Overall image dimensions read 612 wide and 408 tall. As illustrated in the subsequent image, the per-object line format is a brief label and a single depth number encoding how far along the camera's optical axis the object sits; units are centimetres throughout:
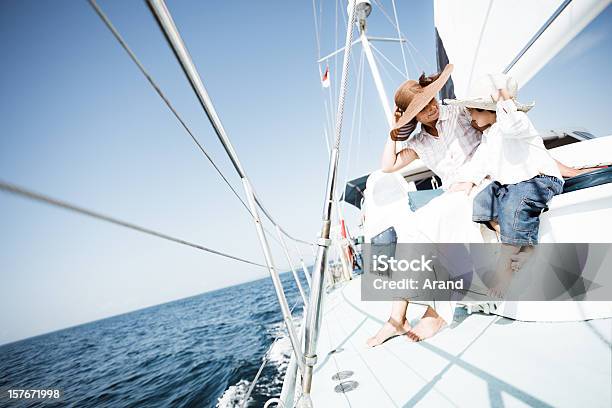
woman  155
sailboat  83
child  128
